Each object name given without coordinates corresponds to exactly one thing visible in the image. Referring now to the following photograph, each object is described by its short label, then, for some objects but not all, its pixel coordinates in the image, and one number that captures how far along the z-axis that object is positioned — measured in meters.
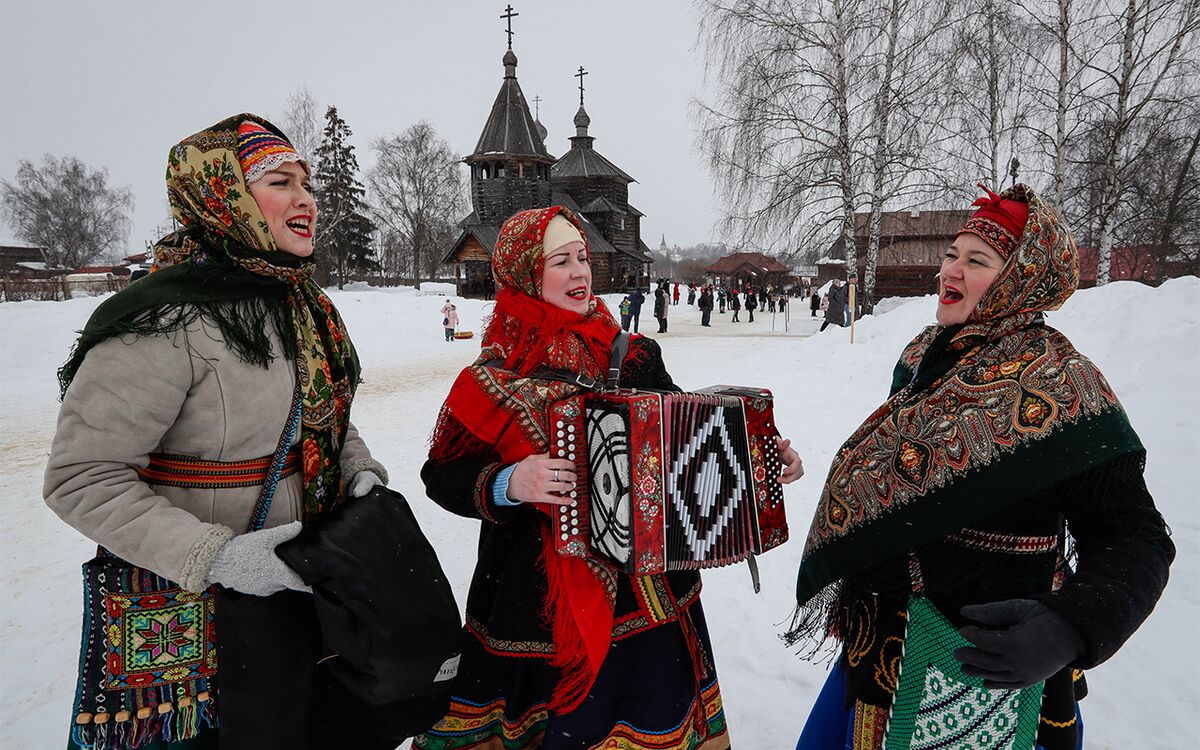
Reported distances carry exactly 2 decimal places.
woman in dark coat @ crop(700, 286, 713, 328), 23.25
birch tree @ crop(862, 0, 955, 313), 14.49
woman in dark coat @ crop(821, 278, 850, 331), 15.94
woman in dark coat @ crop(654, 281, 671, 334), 20.34
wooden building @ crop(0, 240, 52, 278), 49.72
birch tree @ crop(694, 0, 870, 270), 15.31
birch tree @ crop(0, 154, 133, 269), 46.19
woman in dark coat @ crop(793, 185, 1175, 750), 1.41
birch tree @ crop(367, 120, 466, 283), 42.81
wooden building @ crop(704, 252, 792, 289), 62.31
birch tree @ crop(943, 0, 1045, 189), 13.55
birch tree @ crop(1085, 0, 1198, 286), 12.05
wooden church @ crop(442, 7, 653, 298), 31.59
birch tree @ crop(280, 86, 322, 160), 26.02
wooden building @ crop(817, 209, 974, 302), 26.19
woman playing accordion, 1.85
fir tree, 33.31
